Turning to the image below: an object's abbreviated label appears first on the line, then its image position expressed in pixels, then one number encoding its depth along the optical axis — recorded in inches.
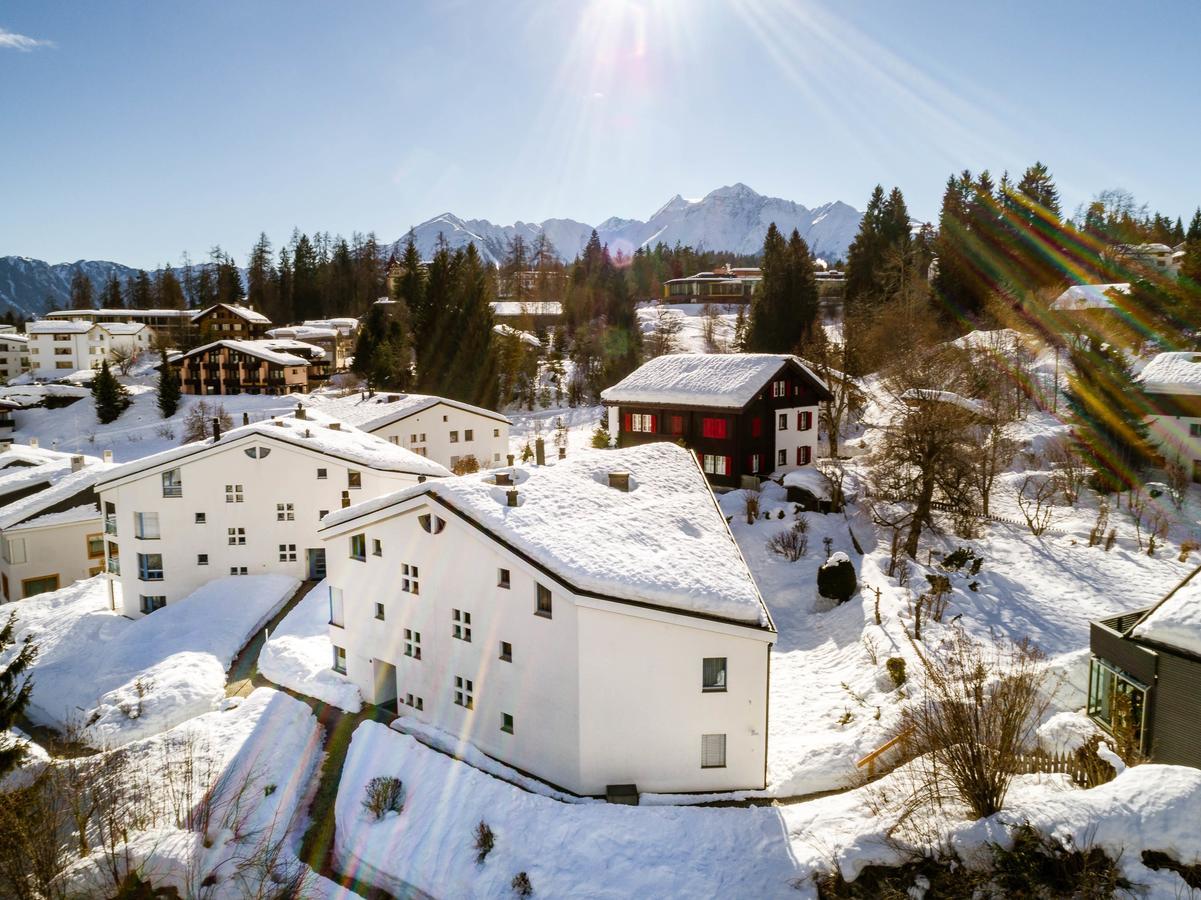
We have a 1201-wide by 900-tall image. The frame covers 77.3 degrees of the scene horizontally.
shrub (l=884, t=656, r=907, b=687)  804.0
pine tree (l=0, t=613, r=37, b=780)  610.9
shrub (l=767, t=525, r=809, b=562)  1195.9
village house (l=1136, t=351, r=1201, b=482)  1430.9
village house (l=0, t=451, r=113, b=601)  1498.5
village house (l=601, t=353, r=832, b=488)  1482.5
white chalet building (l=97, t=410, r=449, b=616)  1222.3
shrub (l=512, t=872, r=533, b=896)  545.3
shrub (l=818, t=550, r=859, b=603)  1042.1
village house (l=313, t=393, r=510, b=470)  1811.0
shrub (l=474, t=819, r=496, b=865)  583.2
